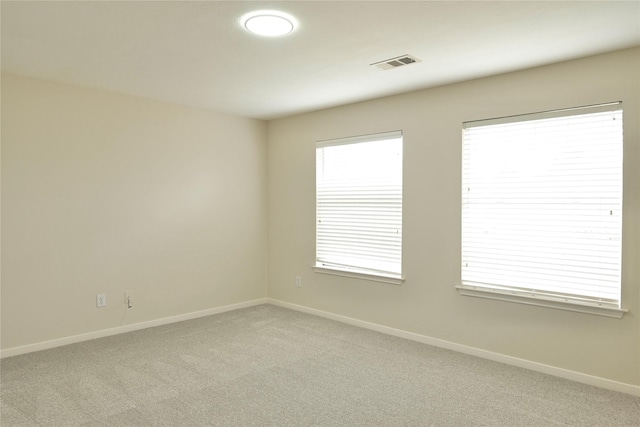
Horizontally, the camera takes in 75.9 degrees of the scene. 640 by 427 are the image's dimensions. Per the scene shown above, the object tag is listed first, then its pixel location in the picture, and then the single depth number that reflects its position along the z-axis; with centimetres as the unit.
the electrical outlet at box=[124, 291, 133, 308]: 424
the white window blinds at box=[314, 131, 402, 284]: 419
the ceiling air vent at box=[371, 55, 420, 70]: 307
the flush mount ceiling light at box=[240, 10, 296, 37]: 236
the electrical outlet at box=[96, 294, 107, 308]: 403
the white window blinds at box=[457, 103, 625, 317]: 295
